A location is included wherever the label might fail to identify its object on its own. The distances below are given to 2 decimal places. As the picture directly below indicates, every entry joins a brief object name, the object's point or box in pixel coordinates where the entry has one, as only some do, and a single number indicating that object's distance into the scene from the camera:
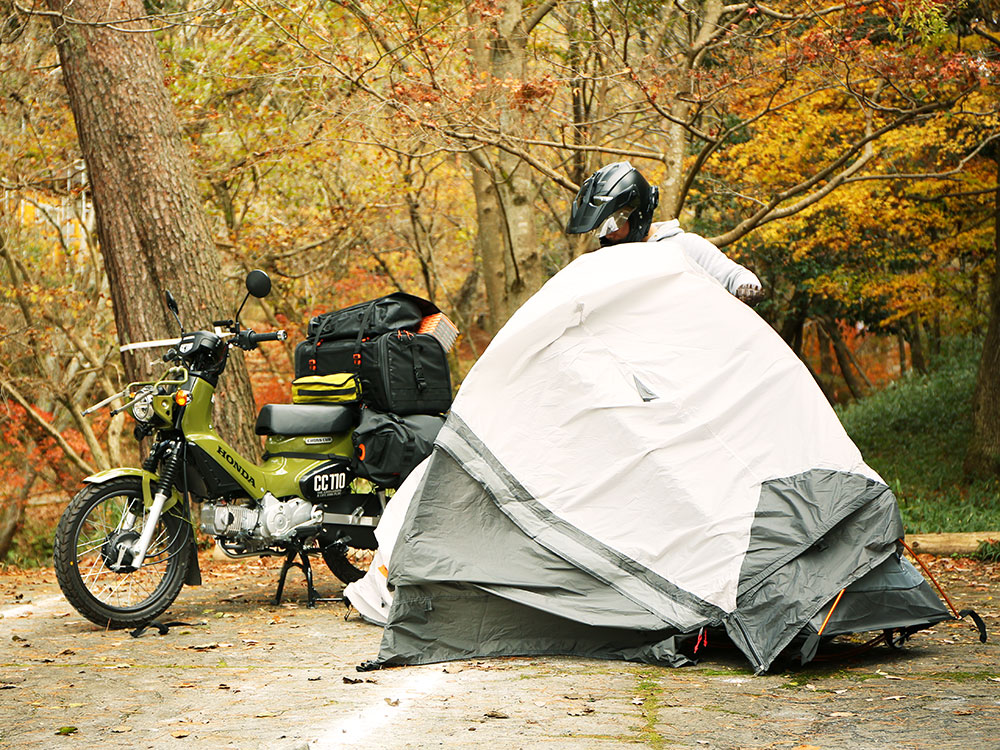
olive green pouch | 11.53
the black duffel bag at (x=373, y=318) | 11.67
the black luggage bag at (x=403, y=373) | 11.47
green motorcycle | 10.09
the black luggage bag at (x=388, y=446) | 11.33
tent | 8.12
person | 9.95
